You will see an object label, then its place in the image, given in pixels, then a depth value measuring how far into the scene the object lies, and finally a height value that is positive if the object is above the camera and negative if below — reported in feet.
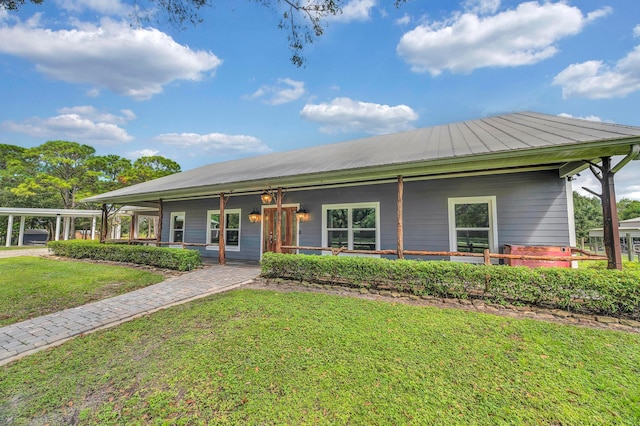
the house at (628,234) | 27.12 -0.14
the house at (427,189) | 16.46 +4.13
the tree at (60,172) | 70.64 +16.62
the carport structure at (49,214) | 55.88 +3.40
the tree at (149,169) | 82.17 +20.11
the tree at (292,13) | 12.90 +11.19
